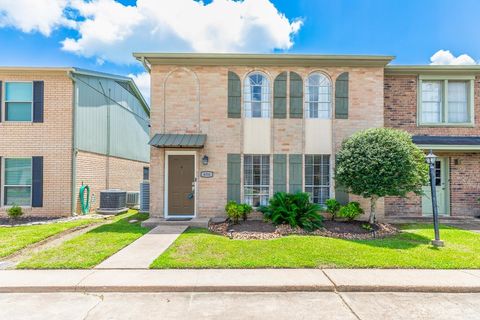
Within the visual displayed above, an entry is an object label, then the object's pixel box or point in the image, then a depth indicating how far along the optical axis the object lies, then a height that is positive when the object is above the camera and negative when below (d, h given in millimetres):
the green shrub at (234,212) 8805 -1451
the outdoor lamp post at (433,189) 6688 -512
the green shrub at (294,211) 8211 -1358
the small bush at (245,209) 8895 -1372
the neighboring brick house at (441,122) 10195 +1807
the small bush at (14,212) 9500 -1634
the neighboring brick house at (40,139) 10070 +1016
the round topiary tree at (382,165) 7602 +113
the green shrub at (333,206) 9047 -1264
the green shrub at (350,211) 8812 -1399
